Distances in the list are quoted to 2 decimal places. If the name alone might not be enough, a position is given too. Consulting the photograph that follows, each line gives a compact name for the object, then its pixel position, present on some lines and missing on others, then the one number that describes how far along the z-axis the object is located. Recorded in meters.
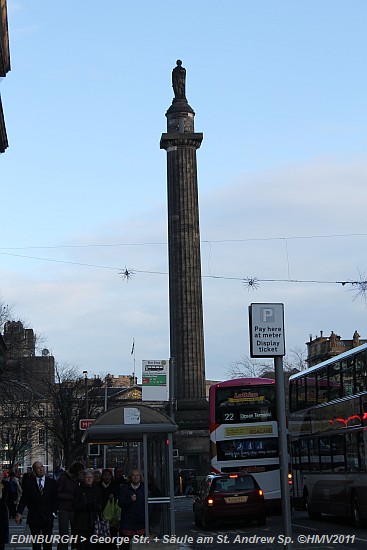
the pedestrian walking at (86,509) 15.23
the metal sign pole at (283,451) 13.23
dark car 27.05
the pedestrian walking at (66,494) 16.97
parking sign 13.97
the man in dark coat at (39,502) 16.11
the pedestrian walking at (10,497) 16.14
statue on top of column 72.75
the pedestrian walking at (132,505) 15.05
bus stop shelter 15.87
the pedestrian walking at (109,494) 15.77
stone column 66.50
